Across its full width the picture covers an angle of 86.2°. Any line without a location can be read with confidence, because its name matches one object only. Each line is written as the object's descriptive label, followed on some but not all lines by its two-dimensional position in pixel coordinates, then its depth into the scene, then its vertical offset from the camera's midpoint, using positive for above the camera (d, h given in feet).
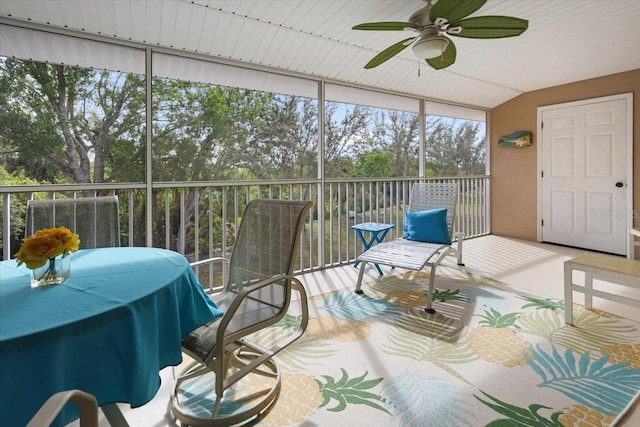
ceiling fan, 6.91 +4.08
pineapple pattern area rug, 5.61 -3.19
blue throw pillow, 12.39 -0.64
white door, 15.89 +1.67
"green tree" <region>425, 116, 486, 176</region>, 23.68 +4.37
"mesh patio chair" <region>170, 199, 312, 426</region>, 5.00 -1.76
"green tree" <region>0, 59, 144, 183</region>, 11.71 +3.65
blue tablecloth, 2.93 -1.20
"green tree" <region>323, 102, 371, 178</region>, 21.08 +4.72
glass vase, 4.31 -0.77
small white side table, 7.82 -1.55
